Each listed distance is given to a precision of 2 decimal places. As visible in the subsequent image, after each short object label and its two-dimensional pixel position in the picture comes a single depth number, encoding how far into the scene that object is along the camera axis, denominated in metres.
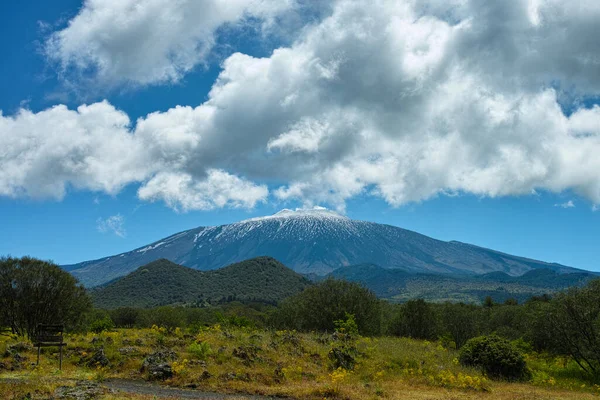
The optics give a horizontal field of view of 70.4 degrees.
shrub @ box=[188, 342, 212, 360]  26.80
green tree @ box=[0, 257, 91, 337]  44.56
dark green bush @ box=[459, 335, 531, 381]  29.62
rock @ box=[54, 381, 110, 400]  16.36
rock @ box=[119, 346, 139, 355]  26.88
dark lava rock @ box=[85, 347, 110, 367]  25.59
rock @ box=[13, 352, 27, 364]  24.90
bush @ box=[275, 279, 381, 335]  55.16
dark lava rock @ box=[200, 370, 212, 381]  23.40
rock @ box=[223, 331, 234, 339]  31.50
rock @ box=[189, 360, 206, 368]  25.14
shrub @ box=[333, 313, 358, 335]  37.39
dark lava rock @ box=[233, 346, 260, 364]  26.71
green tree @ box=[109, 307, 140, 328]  126.72
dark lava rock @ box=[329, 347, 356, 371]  27.84
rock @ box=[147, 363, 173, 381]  23.45
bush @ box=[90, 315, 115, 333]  64.81
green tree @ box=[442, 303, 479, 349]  76.69
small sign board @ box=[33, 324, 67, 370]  24.33
